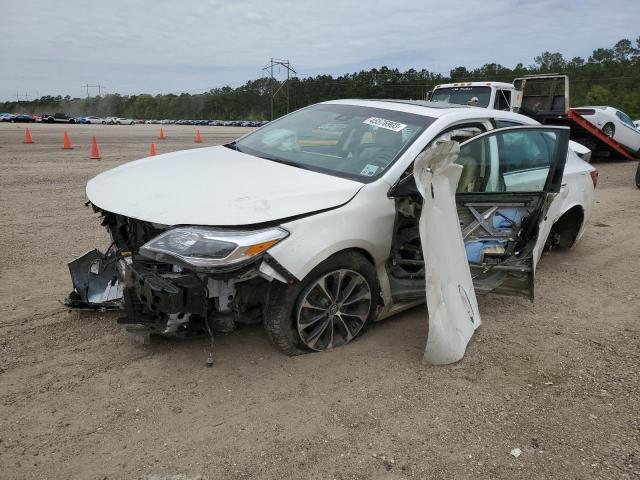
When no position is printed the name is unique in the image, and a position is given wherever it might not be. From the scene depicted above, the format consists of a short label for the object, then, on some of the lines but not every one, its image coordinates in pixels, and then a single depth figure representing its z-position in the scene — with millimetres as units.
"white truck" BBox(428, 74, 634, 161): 13305
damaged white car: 2846
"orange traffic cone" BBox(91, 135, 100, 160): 13979
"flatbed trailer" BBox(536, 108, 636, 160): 14781
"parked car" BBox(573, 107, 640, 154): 16109
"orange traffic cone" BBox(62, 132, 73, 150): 16609
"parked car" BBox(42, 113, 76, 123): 57797
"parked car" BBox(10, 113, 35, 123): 56656
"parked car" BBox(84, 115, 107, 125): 67675
